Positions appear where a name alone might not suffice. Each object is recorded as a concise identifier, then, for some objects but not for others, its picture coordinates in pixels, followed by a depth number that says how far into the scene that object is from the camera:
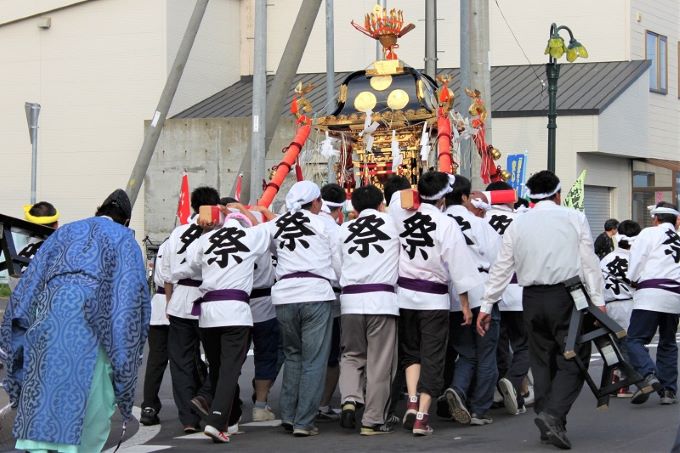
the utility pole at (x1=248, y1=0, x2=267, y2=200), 16.27
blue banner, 20.56
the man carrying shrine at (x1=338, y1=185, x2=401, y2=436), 9.95
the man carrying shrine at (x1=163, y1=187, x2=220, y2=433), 10.27
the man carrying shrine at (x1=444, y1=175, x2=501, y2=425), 10.26
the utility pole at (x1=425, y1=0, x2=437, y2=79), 21.27
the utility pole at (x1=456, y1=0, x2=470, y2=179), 17.89
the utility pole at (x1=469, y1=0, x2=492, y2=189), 17.77
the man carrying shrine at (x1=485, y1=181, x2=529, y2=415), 11.29
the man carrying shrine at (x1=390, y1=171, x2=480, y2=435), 9.87
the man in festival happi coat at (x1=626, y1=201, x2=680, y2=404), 11.59
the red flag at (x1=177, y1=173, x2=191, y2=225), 12.66
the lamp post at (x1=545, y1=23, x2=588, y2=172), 21.40
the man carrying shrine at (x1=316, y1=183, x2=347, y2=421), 10.95
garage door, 30.80
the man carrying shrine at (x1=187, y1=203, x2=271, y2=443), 9.63
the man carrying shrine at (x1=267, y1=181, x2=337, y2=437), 10.00
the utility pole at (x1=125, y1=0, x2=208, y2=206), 21.59
